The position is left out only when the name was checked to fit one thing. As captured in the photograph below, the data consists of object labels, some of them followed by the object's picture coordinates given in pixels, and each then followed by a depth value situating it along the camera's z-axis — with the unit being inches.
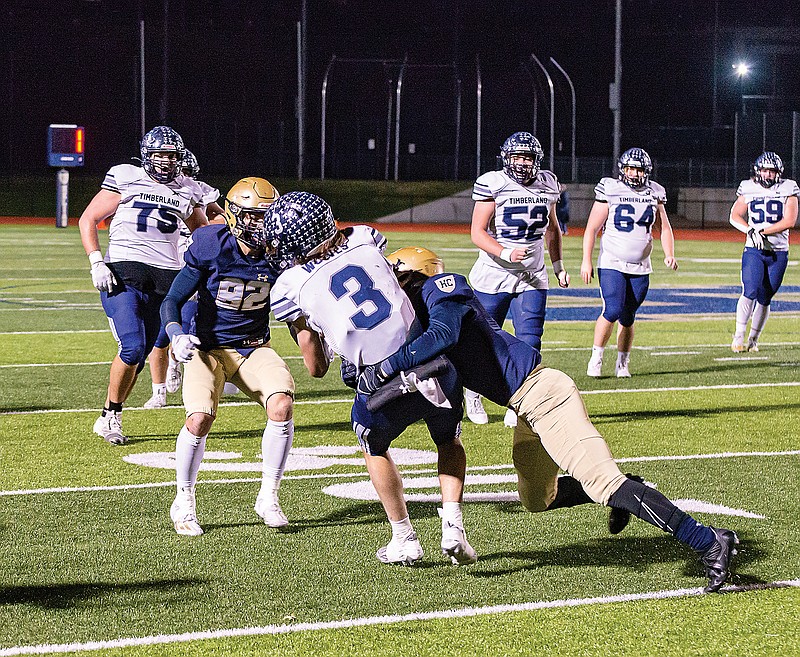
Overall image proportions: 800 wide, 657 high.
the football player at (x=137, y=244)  637.3
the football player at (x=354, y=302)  388.2
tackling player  373.7
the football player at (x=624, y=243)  865.5
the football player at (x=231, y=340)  468.4
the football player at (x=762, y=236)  1000.9
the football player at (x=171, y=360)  697.0
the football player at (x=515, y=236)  708.0
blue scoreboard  3117.6
